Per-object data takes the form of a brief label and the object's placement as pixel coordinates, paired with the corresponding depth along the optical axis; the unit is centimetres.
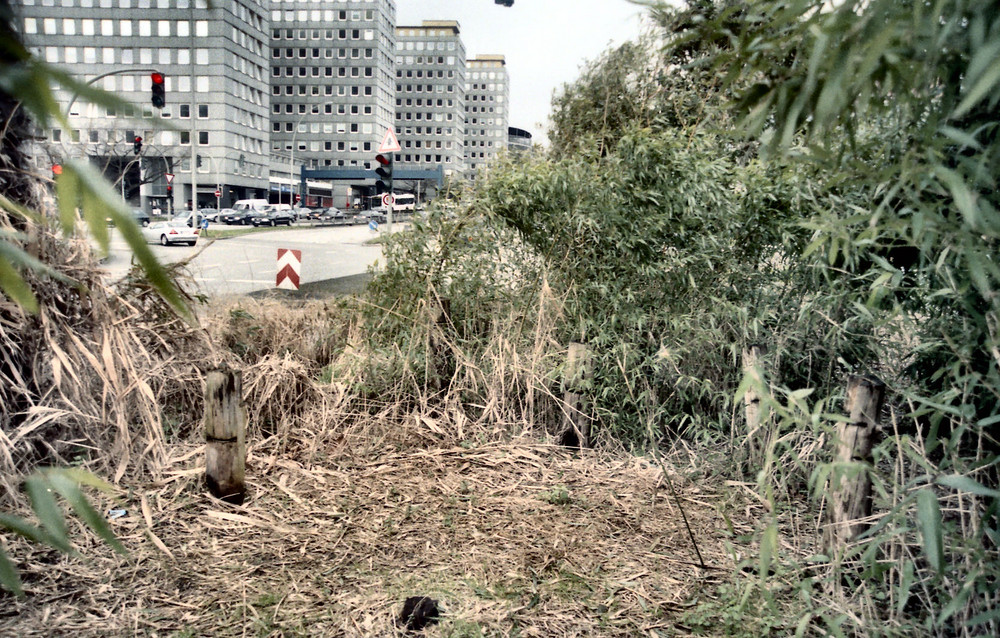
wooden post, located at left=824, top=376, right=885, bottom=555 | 267
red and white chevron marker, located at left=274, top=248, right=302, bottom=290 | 811
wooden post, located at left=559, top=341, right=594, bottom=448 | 402
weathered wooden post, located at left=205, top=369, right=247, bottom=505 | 310
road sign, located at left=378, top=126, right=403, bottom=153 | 1244
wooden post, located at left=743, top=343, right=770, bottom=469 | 355
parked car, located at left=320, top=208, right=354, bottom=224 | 5145
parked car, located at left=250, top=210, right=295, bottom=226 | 4166
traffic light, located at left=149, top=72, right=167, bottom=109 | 1089
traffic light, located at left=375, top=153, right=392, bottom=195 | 1259
